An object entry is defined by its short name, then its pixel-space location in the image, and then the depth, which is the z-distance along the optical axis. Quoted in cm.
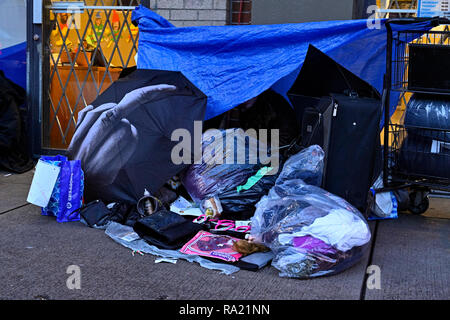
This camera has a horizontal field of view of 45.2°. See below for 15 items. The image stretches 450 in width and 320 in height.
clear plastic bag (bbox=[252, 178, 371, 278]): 331
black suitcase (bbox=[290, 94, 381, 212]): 409
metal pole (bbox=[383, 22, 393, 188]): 416
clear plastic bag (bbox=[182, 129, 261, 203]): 445
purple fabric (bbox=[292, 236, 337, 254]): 330
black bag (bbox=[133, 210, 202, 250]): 380
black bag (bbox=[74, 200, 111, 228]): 425
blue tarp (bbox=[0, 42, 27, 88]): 657
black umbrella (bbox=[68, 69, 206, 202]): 439
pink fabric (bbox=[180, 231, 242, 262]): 359
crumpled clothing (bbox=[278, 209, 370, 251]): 332
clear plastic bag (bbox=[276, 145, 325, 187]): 410
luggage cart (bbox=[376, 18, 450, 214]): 395
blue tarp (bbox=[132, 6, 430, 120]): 449
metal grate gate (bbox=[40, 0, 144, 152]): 616
